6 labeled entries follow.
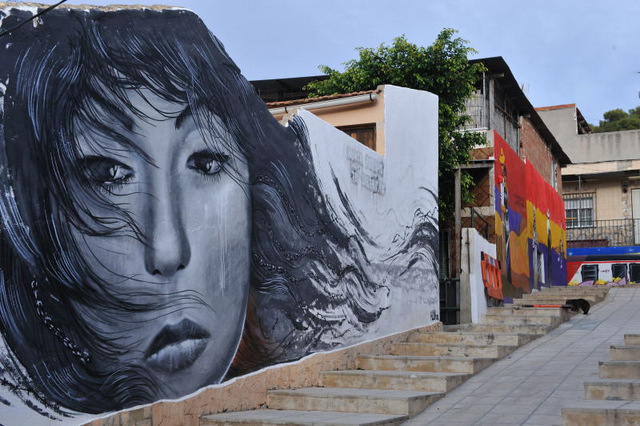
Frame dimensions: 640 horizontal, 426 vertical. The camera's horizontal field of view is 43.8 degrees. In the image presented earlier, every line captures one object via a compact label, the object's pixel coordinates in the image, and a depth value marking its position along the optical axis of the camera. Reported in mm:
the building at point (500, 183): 12766
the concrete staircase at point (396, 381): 8086
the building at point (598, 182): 35188
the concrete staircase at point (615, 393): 6730
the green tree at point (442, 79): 17297
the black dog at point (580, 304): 16797
